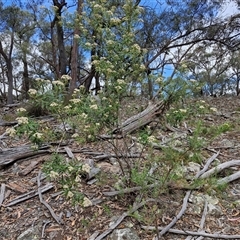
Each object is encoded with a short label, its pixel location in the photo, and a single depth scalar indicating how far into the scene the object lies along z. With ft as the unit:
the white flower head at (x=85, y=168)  6.83
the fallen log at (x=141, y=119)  13.37
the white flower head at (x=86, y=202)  6.99
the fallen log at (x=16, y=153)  11.59
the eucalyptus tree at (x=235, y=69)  44.16
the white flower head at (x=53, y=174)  6.53
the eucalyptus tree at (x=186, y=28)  27.73
